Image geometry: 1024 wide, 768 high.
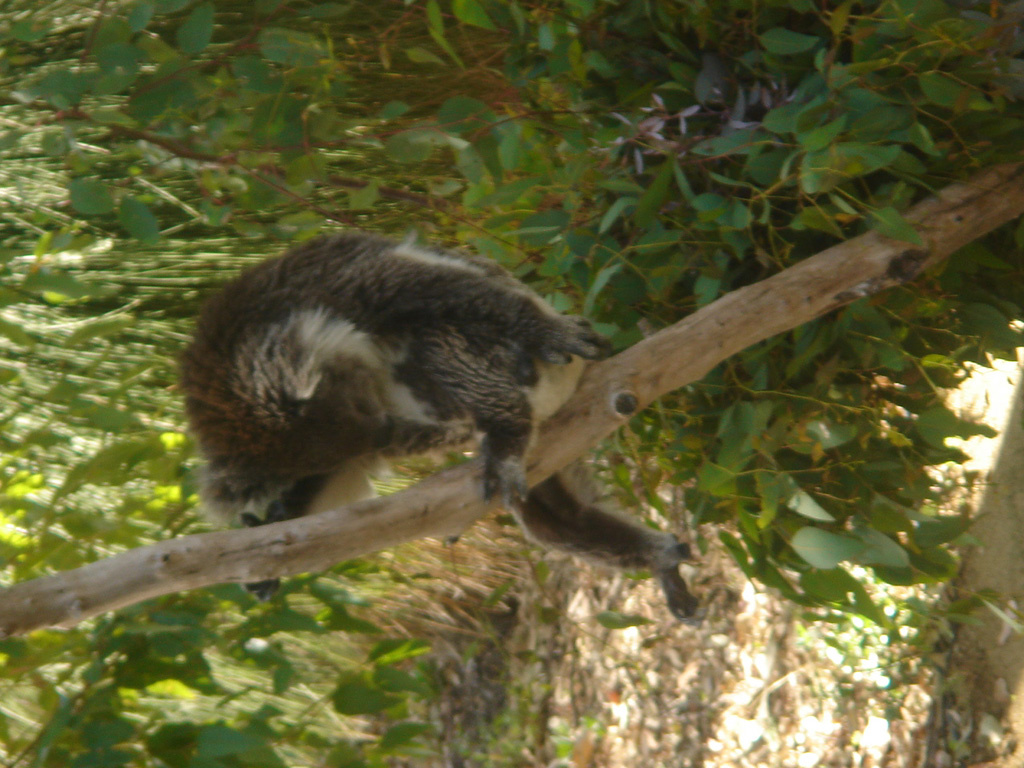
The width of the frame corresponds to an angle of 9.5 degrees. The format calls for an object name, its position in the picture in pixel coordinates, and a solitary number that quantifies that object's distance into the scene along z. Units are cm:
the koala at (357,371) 702
